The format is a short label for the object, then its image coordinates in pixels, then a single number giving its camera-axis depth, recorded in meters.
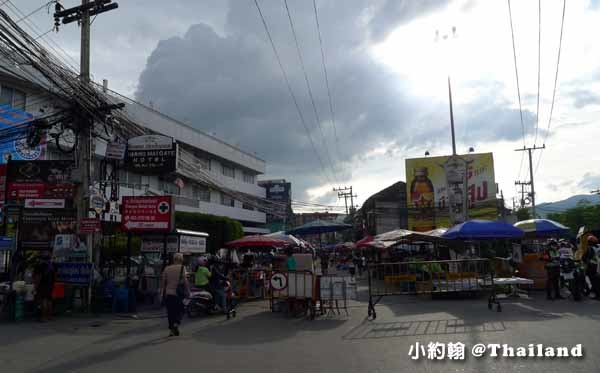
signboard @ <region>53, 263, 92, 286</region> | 13.02
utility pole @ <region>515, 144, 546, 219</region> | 45.29
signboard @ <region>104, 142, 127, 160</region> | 14.89
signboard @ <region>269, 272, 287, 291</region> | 11.93
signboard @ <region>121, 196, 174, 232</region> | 14.91
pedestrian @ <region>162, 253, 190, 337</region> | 9.41
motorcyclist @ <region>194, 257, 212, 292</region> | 12.50
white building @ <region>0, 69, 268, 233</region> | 25.83
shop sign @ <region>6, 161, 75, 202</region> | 14.80
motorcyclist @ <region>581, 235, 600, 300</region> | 13.09
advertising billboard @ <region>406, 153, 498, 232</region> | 43.44
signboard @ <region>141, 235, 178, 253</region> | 16.11
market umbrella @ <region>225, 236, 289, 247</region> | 17.75
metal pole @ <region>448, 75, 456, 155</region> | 24.48
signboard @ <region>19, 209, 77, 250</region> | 14.50
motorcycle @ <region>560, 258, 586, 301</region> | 13.01
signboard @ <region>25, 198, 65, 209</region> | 14.38
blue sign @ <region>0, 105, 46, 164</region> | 23.52
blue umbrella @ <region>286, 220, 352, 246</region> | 16.78
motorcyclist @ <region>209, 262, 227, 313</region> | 12.73
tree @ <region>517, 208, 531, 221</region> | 67.66
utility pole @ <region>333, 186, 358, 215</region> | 68.78
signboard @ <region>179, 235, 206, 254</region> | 16.45
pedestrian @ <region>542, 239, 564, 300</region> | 13.50
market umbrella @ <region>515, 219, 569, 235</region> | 16.97
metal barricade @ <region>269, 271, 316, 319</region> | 11.59
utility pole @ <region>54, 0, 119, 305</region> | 13.93
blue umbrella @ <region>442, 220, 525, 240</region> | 14.85
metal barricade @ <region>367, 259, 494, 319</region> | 12.07
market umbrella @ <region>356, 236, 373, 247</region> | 26.16
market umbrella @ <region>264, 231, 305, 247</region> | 17.83
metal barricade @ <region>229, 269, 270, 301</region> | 15.93
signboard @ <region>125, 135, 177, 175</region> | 15.18
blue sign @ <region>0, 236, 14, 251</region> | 12.98
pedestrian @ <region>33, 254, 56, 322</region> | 11.84
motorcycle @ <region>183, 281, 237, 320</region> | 12.24
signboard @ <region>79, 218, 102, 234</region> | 13.25
